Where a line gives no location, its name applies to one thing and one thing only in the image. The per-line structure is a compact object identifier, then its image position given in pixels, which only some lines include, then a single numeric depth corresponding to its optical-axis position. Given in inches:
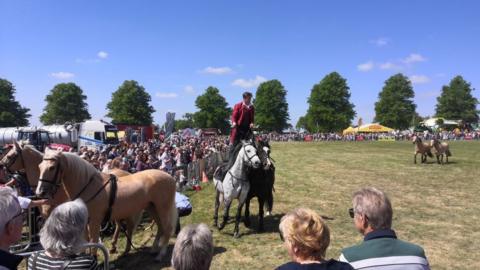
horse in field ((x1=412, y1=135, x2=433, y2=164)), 985.5
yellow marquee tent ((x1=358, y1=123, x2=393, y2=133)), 3006.9
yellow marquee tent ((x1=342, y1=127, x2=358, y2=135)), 3095.5
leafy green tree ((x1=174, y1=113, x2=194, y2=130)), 5288.9
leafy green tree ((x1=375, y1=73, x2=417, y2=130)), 3248.0
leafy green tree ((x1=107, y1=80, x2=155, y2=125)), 3154.5
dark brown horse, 381.1
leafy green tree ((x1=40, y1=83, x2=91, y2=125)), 3201.3
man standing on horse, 397.1
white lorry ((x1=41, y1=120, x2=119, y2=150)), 1465.3
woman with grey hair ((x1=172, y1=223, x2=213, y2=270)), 94.0
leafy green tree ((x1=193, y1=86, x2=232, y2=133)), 3540.8
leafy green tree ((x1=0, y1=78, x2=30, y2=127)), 2652.6
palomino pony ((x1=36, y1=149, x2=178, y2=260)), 231.0
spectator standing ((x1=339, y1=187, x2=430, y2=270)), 112.8
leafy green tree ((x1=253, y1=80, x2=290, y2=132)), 3393.2
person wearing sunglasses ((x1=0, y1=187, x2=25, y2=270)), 98.4
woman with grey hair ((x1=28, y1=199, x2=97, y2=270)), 108.9
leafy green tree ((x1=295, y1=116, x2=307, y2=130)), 6216.5
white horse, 355.3
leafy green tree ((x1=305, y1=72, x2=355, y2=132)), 3149.6
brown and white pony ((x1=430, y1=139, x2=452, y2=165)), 985.7
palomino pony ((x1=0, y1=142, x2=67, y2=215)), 271.7
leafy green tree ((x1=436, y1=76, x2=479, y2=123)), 3548.7
